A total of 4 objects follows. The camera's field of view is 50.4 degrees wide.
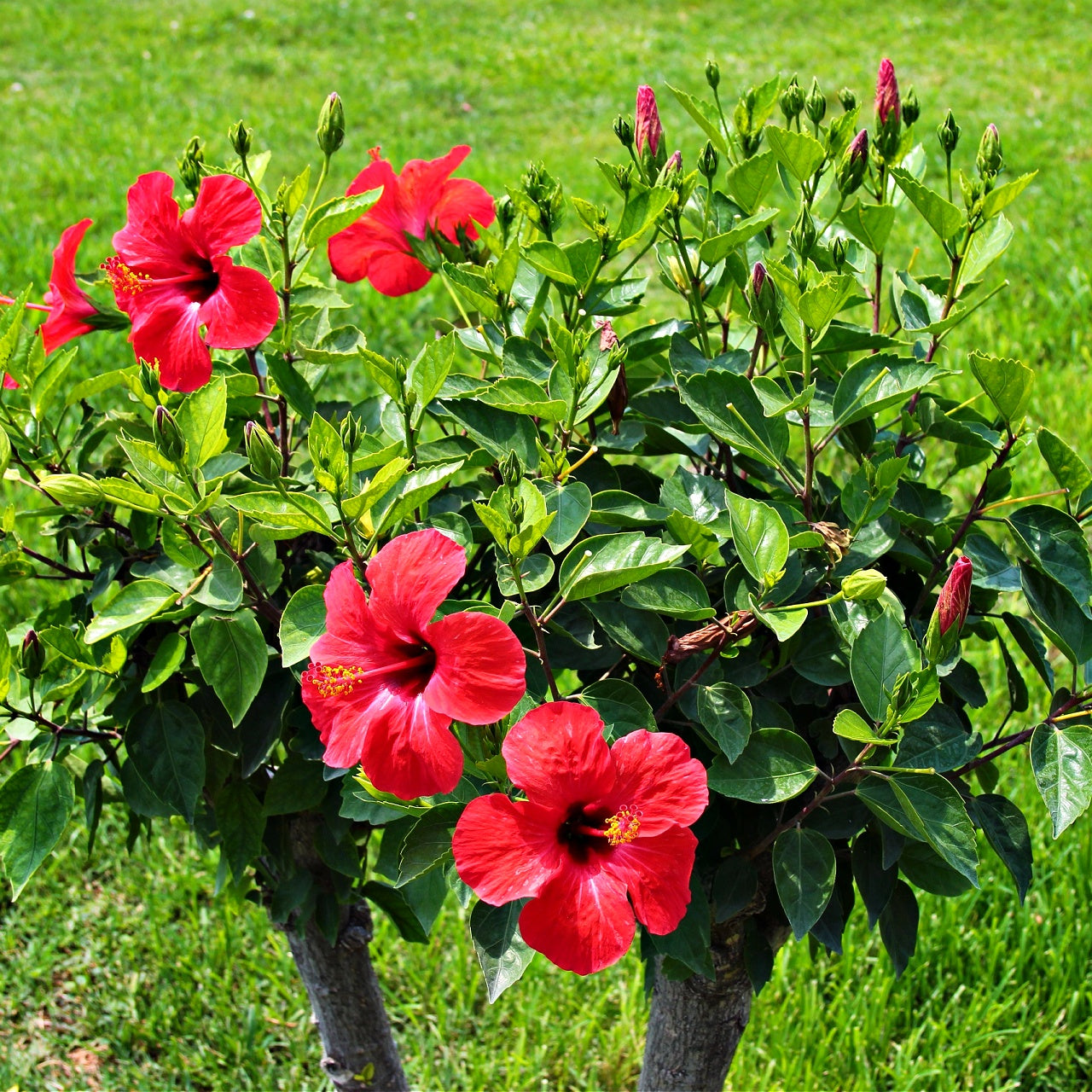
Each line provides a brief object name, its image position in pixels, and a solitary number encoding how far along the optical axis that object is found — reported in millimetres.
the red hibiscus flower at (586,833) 915
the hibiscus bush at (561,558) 952
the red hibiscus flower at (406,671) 914
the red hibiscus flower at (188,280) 1135
